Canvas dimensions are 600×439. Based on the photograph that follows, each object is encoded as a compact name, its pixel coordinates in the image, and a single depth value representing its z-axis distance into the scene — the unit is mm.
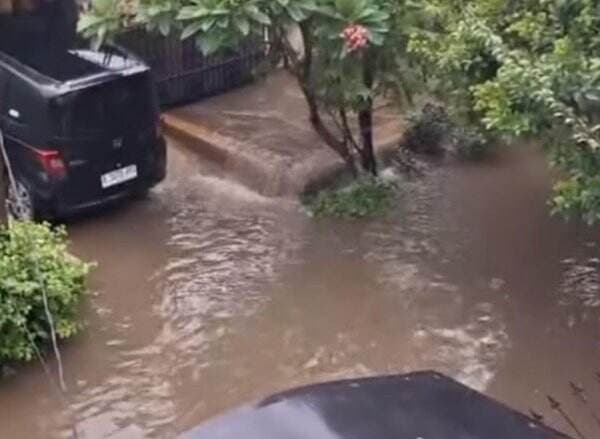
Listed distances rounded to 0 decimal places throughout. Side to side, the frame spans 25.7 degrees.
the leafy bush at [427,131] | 12688
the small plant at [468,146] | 12562
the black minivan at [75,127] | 10797
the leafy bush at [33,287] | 8875
